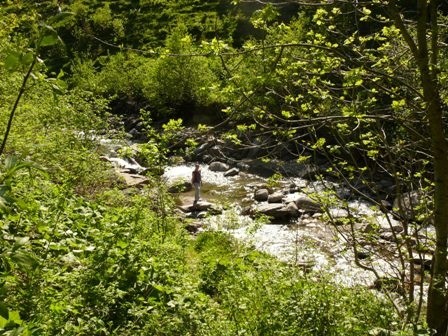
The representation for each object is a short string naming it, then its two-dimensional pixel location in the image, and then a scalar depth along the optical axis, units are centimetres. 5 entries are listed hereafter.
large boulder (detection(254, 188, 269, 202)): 1898
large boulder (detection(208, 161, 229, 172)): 2424
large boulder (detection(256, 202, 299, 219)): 1667
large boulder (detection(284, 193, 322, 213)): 1695
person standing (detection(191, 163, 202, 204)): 1812
